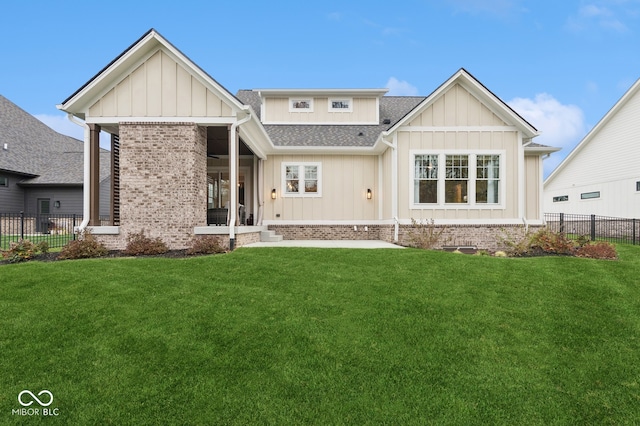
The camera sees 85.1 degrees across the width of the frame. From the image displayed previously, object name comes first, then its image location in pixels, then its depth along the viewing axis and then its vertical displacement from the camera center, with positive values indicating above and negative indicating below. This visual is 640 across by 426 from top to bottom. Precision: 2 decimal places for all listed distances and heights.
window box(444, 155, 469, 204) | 11.28 +1.17
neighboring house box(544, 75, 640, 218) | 16.33 +2.40
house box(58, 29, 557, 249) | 9.13 +1.83
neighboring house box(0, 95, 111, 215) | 21.55 +2.32
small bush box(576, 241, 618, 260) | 8.32 -0.94
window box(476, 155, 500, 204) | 11.25 +1.13
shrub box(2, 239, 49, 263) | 7.89 -0.90
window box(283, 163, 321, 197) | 13.36 +1.31
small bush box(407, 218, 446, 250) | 10.12 -0.64
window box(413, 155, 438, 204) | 11.34 +1.15
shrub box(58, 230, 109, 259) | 8.07 -0.86
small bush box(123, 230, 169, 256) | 8.40 -0.81
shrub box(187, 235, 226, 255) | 8.29 -0.82
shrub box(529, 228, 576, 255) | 8.95 -0.79
